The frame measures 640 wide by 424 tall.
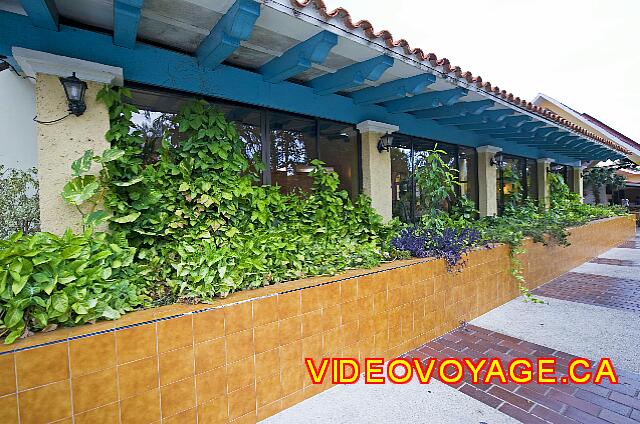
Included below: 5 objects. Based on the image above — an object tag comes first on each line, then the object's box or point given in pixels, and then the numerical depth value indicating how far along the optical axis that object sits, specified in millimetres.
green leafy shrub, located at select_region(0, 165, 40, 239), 3135
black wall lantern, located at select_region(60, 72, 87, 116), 2359
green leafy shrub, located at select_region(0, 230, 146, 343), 1546
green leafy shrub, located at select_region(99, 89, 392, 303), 2350
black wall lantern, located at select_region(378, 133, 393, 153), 4504
